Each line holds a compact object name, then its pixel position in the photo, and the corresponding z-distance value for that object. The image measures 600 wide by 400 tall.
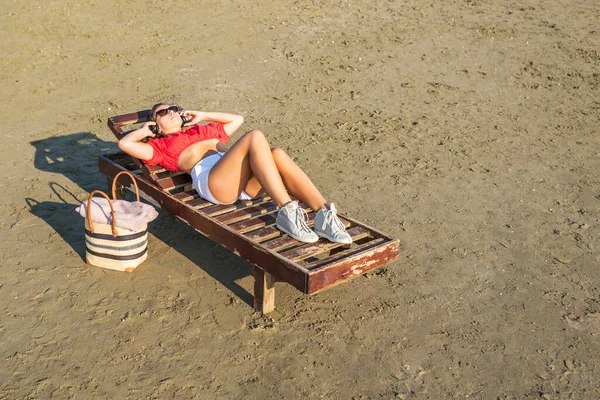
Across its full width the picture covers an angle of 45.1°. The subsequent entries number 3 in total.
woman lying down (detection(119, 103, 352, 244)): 5.29
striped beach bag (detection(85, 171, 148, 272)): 5.44
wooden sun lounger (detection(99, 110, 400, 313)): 4.84
